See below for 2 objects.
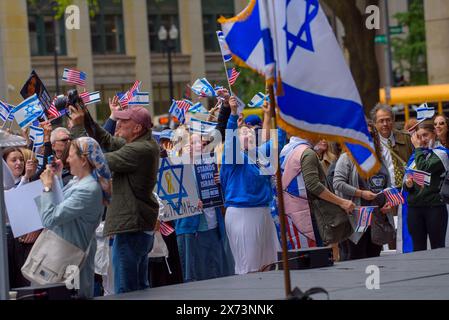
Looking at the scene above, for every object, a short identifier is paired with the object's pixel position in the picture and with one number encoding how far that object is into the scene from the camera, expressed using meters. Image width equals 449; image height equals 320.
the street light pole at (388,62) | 41.15
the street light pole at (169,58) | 51.49
